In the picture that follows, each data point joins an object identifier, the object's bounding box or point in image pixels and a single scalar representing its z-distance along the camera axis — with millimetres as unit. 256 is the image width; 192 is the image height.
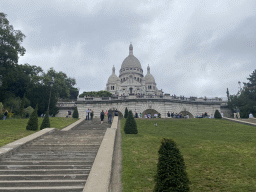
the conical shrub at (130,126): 14750
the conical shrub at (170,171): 4523
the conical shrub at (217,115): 27219
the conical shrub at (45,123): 16394
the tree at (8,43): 28156
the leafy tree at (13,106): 26456
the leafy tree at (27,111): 27577
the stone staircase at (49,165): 6555
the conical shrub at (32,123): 15557
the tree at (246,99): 36291
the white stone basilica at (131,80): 88188
